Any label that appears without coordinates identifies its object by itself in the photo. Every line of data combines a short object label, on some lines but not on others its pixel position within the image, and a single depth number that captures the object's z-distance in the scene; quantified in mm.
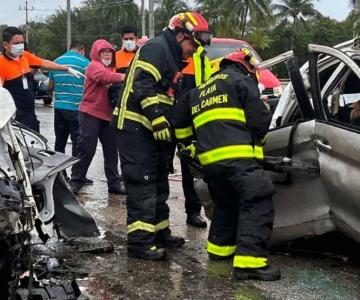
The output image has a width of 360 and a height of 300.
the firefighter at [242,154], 4273
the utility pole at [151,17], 20703
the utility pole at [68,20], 35541
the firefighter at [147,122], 4680
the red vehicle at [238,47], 9281
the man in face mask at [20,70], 6664
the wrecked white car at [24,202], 3281
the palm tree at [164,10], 54334
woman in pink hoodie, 6781
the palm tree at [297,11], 62562
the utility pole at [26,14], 80469
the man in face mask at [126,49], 7125
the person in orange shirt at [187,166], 5188
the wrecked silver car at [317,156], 4117
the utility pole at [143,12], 33750
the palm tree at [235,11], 50844
